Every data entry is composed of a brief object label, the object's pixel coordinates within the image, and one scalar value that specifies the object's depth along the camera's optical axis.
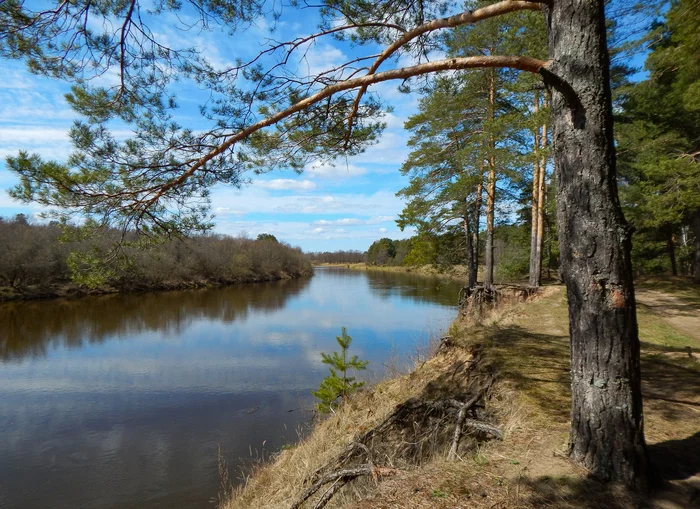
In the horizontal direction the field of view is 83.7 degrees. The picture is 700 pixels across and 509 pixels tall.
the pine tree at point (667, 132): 7.55
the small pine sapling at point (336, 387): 6.79
